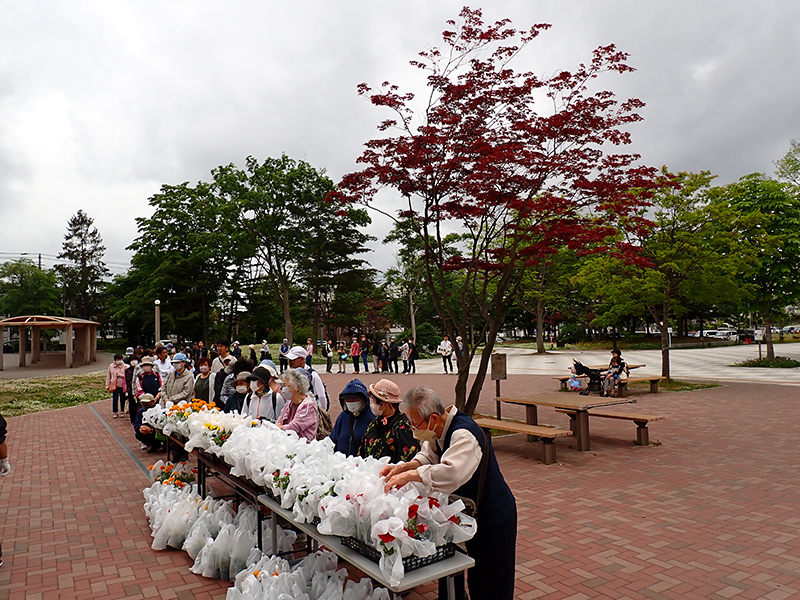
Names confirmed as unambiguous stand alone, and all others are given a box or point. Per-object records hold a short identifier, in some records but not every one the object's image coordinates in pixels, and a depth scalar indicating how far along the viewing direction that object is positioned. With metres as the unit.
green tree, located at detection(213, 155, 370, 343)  30.81
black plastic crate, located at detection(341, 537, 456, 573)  2.49
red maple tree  8.52
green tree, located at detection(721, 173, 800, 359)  20.28
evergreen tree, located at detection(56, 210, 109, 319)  66.00
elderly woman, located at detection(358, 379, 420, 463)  3.89
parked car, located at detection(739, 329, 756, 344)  43.59
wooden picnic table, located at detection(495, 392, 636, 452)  8.25
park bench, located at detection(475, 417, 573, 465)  7.52
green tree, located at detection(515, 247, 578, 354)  37.06
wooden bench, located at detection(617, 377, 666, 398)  14.40
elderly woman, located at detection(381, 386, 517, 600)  2.95
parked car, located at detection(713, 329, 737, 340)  50.17
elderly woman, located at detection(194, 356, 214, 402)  8.29
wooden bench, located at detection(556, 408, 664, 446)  8.26
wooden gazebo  31.25
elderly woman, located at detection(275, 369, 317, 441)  4.96
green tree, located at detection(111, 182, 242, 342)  38.84
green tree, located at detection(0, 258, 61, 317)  56.84
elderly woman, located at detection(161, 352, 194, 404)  8.34
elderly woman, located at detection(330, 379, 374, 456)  4.38
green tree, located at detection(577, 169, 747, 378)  15.62
